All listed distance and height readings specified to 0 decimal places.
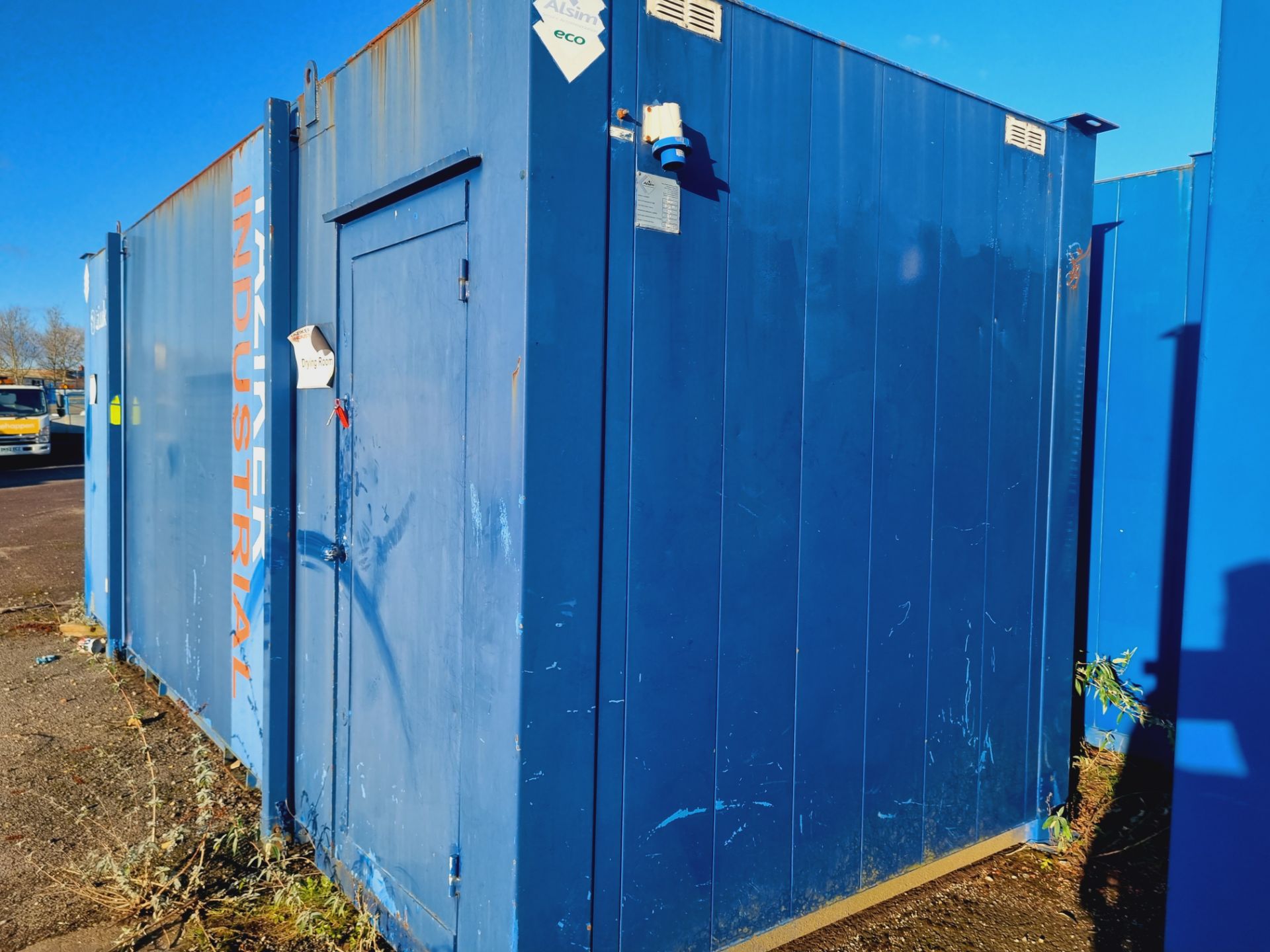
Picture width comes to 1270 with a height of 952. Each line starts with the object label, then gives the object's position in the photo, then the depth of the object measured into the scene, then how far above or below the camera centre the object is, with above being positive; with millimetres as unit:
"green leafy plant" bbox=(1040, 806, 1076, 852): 3455 -1555
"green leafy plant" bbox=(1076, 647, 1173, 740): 3877 -1122
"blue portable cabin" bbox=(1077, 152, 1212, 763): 4152 +104
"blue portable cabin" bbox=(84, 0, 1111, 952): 2305 -133
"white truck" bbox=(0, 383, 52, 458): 20328 -98
